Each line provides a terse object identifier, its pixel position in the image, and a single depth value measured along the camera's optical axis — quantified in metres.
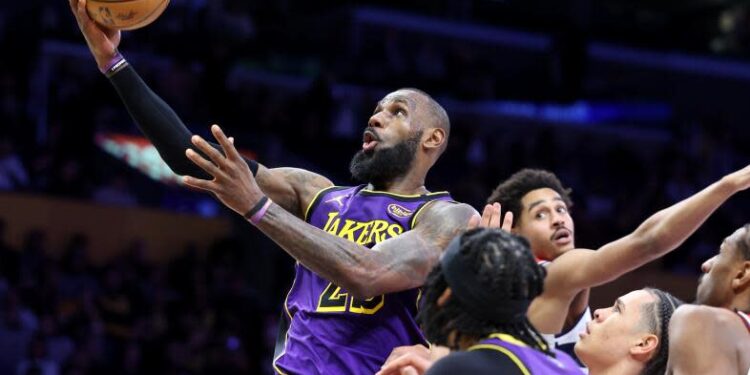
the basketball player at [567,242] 4.81
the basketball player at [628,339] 5.11
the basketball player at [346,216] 4.99
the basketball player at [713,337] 5.06
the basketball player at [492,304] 3.72
